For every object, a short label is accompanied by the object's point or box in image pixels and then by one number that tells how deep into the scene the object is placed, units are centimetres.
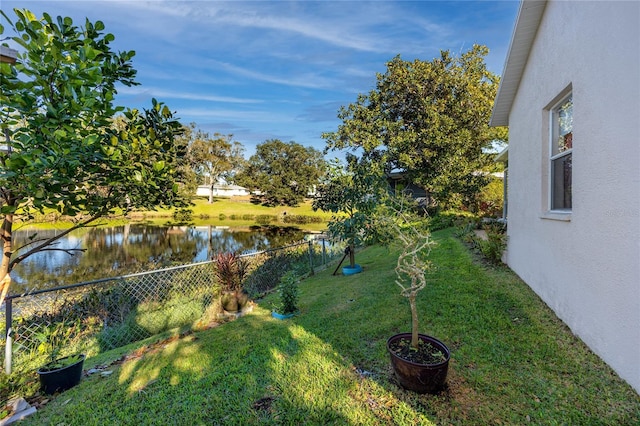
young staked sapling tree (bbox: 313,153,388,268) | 769
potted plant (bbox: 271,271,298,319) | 512
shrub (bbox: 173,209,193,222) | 2958
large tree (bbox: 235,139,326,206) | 3812
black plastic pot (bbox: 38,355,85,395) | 302
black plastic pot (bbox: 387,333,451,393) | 265
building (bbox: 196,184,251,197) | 5424
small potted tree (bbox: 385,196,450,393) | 267
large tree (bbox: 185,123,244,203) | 3875
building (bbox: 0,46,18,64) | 321
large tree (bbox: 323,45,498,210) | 1421
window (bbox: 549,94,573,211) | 401
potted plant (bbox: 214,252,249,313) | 533
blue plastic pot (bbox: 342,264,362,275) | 823
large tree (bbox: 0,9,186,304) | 194
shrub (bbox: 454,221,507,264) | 665
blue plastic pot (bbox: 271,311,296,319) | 503
